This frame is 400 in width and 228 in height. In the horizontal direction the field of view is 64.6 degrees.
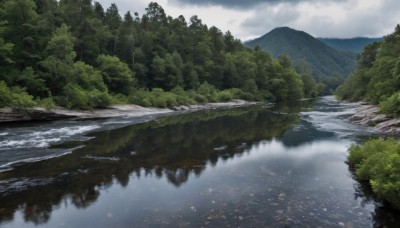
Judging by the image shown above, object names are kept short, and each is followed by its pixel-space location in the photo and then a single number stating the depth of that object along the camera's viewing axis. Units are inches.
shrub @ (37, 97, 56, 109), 1533.0
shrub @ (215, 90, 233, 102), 3239.4
